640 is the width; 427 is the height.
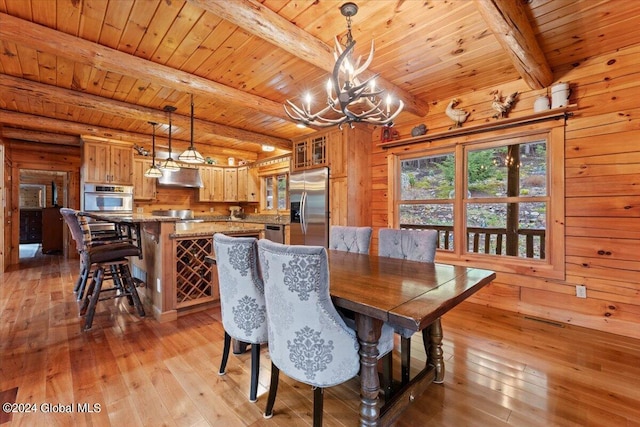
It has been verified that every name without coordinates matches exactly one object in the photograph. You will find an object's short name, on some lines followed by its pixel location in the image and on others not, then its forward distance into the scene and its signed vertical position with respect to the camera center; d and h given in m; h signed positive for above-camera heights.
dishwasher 5.27 -0.37
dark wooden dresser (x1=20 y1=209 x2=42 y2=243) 9.02 -0.41
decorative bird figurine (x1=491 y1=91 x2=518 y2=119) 3.13 +1.22
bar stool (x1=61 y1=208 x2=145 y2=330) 2.66 -0.48
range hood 6.00 +0.76
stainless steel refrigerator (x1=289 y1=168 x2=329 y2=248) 4.39 +0.10
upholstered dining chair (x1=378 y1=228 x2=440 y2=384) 2.22 -0.27
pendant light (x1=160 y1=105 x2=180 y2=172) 3.93 +0.71
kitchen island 2.82 -0.57
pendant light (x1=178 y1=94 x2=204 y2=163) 3.25 +0.67
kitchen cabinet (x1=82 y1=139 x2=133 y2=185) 5.03 +0.94
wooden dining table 1.16 -0.39
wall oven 5.05 +0.28
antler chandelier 1.65 +0.75
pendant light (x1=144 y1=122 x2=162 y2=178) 4.77 +0.70
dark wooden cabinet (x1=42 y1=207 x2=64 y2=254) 6.91 -0.39
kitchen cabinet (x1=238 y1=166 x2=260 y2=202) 6.82 +0.70
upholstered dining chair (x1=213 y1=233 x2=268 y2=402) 1.61 -0.47
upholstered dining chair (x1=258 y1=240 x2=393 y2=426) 1.22 -0.50
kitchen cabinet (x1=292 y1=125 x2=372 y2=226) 4.12 +0.65
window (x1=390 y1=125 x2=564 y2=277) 2.98 +0.17
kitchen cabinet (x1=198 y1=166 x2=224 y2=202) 6.63 +0.69
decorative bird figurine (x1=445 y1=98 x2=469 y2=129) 3.45 +1.22
